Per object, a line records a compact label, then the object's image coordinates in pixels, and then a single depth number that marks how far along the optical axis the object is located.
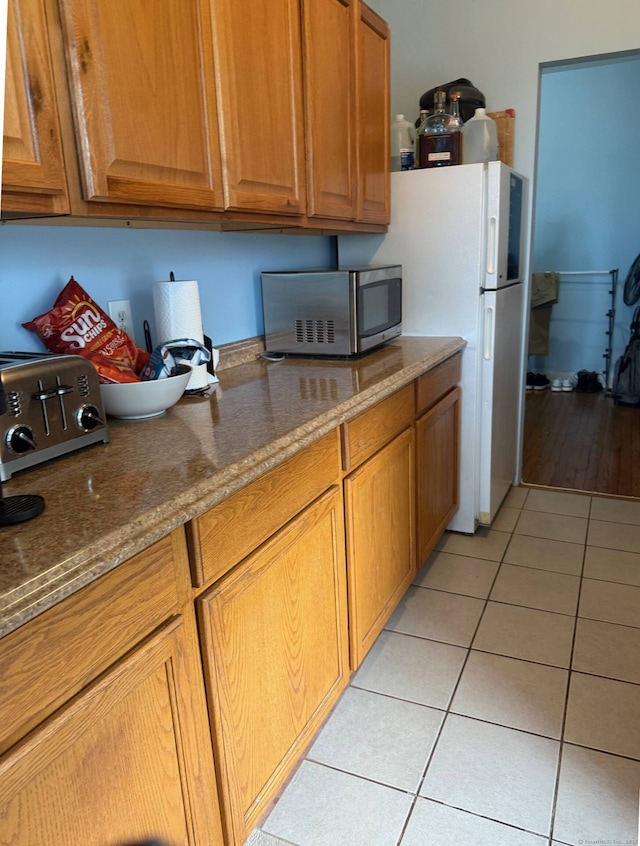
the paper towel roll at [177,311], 1.59
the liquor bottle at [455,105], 2.54
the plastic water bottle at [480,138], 2.54
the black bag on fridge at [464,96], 2.63
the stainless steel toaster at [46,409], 0.99
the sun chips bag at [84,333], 1.35
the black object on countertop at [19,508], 0.84
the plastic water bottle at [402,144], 2.52
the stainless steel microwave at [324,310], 2.03
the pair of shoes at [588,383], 5.03
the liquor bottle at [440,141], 2.39
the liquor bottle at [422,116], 2.55
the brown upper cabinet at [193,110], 1.05
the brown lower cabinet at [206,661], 0.77
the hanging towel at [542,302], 5.04
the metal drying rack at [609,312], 4.94
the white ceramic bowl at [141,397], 1.30
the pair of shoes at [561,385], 5.11
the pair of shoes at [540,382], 5.19
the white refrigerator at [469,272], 2.37
